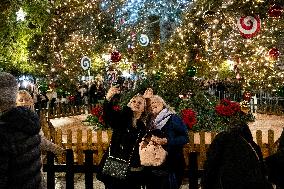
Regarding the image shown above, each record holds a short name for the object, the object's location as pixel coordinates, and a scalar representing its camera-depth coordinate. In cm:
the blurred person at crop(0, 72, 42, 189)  321
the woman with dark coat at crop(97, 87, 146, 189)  507
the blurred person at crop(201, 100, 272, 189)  348
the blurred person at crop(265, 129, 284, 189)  388
